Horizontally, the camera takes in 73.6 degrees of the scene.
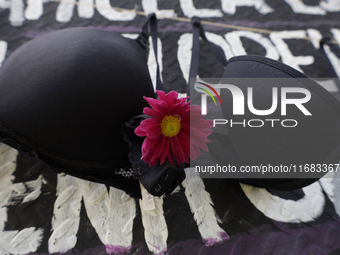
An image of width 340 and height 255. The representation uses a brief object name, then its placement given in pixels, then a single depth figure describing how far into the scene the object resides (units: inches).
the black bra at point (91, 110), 17.1
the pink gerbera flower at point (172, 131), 15.6
